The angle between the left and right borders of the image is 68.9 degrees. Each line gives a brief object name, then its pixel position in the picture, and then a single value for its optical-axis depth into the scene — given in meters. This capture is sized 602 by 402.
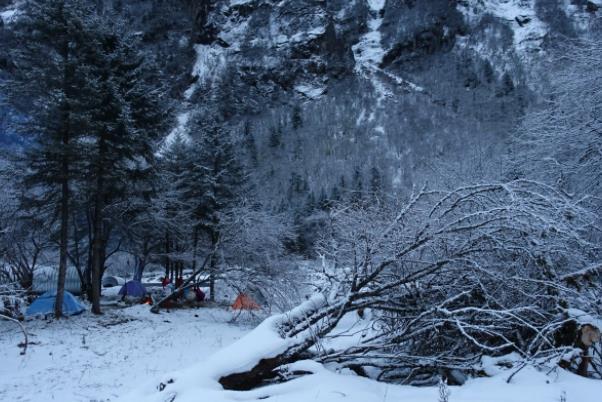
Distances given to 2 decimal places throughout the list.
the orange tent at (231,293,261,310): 15.52
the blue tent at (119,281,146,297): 23.39
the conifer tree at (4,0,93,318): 13.80
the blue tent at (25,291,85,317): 14.88
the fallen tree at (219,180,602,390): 5.06
